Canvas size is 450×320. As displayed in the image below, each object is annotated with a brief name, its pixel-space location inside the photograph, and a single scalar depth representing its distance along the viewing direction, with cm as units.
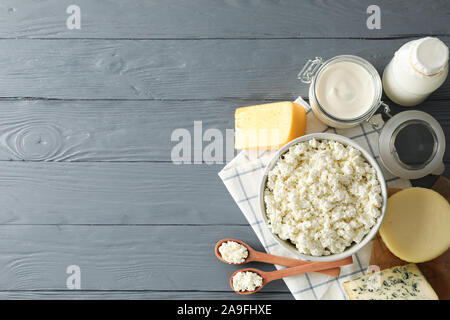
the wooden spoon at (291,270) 117
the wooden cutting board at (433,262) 116
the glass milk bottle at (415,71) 102
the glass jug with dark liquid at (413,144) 116
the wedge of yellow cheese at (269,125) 115
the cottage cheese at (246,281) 120
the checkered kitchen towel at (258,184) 120
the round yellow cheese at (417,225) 112
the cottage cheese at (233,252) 121
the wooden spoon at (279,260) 119
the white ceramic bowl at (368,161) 103
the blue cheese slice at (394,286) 114
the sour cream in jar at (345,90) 113
